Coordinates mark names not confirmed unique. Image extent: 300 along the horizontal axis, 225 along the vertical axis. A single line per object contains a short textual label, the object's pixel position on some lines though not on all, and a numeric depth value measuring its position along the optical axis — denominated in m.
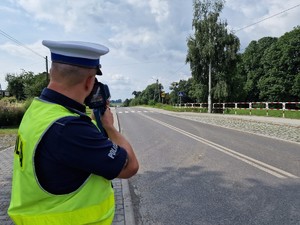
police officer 1.14
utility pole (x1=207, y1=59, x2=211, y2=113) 29.31
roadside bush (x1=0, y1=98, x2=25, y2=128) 15.58
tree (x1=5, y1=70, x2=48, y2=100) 44.18
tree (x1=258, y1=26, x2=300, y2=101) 37.40
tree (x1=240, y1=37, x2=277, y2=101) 43.68
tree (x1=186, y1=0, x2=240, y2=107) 29.16
